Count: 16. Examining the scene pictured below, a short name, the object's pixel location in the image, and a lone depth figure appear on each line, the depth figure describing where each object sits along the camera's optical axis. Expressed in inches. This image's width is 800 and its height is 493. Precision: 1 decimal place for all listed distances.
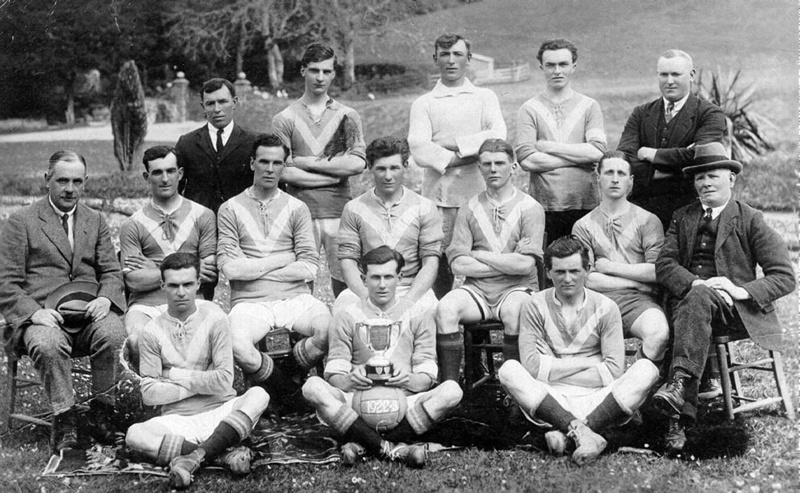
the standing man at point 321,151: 211.6
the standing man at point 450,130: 207.5
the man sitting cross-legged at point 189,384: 153.3
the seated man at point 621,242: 182.9
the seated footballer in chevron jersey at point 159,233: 189.8
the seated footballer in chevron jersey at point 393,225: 189.9
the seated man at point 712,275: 162.2
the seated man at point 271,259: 182.7
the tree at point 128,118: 395.9
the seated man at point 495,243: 186.2
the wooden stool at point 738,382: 171.3
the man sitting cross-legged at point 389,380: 158.1
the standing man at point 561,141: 203.6
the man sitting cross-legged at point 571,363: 159.8
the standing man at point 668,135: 195.5
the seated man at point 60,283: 169.6
